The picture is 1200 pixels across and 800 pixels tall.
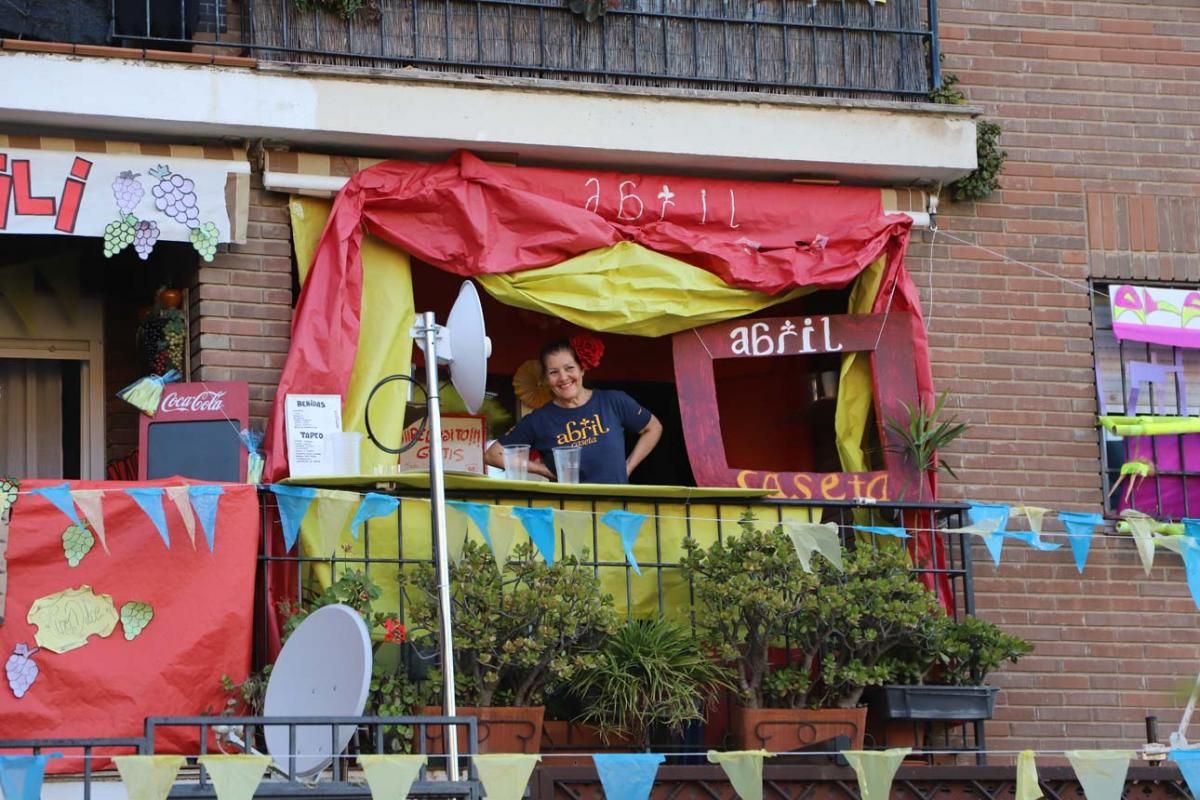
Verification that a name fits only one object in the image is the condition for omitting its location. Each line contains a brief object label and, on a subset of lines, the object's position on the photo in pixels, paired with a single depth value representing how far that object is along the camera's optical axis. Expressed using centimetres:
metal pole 1221
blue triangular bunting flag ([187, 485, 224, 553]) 1339
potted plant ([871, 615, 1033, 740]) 1452
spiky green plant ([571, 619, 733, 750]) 1373
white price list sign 1461
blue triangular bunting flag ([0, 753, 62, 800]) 1072
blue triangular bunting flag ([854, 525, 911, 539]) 1471
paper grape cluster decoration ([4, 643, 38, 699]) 1303
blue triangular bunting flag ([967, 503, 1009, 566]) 1526
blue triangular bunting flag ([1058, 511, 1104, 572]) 1518
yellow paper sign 1316
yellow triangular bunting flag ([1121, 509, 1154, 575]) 1520
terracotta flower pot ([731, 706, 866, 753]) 1413
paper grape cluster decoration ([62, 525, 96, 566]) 1333
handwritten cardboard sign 1748
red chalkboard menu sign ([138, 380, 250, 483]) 1473
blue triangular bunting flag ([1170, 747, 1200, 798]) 1288
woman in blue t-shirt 1561
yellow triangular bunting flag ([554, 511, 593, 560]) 1403
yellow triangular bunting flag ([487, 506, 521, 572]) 1370
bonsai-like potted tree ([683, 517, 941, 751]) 1416
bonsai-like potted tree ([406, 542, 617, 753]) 1348
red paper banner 1310
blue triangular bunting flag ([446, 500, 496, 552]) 1376
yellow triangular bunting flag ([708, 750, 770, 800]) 1221
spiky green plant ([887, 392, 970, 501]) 1594
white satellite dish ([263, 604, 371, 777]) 1209
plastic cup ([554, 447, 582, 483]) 1521
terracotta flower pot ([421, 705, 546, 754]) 1338
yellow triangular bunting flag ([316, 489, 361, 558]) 1366
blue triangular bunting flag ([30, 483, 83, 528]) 1290
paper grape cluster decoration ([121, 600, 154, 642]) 1333
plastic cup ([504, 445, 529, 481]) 1506
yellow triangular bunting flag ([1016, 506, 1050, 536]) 1527
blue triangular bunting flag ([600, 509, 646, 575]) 1411
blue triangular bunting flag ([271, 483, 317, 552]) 1369
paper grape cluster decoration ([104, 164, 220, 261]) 1484
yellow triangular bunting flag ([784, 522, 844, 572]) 1406
